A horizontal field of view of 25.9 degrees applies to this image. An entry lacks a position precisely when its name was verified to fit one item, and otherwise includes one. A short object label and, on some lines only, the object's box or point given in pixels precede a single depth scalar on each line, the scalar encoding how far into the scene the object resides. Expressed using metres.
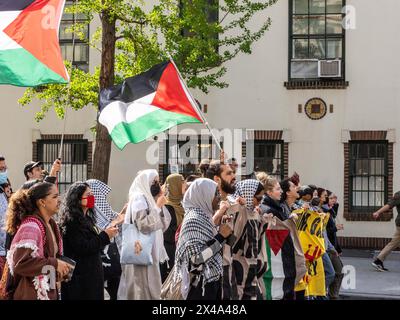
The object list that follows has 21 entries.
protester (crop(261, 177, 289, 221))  9.32
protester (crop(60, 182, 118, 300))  8.08
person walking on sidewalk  16.50
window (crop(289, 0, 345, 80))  20.83
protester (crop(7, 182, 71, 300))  6.60
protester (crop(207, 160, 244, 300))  7.77
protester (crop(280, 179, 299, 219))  10.06
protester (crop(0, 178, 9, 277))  10.21
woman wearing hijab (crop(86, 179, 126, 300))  9.92
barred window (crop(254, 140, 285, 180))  21.08
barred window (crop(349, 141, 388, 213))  20.67
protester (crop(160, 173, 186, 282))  11.10
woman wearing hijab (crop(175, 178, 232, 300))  7.54
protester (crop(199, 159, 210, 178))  10.72
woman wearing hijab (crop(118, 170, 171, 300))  9.83
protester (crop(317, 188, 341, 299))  12.03
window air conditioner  20.47
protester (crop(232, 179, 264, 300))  8.14
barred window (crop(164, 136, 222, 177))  20.98
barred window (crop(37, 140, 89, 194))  21.89
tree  16.64
